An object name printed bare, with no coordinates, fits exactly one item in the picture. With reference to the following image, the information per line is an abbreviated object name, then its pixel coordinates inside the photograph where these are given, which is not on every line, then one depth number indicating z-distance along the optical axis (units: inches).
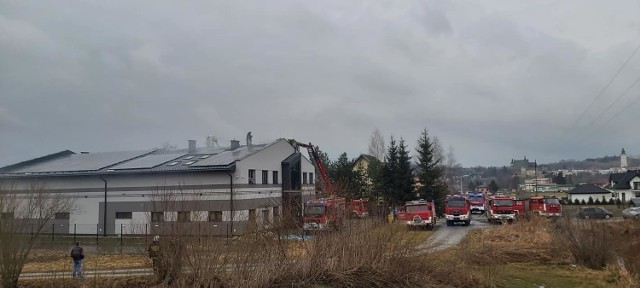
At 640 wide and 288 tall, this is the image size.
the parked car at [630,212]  1953.1
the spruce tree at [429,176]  2405.3
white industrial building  1477.6
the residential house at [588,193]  4030.5
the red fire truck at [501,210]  1758.1
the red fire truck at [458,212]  1718.8
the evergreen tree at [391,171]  2359.7
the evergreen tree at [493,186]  5157.0
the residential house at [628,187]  3946.9
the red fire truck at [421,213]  1503.4
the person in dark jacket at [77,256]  701.8
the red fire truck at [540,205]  1775.3
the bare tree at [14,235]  595.8
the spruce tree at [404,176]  2349.9
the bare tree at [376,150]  2973.4
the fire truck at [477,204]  2448.3
